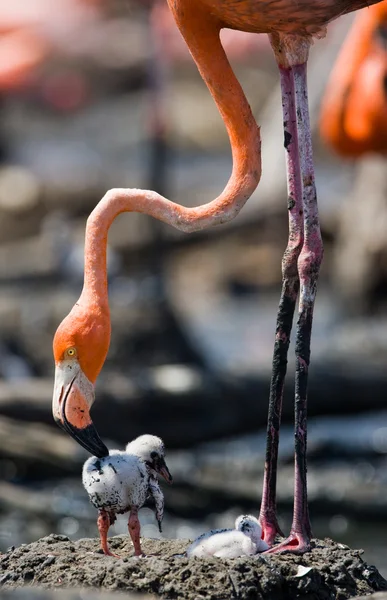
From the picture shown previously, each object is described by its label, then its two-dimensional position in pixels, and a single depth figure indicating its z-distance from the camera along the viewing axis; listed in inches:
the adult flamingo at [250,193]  423.8
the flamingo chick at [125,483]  403.5
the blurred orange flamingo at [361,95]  852.6
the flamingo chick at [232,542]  408.8
